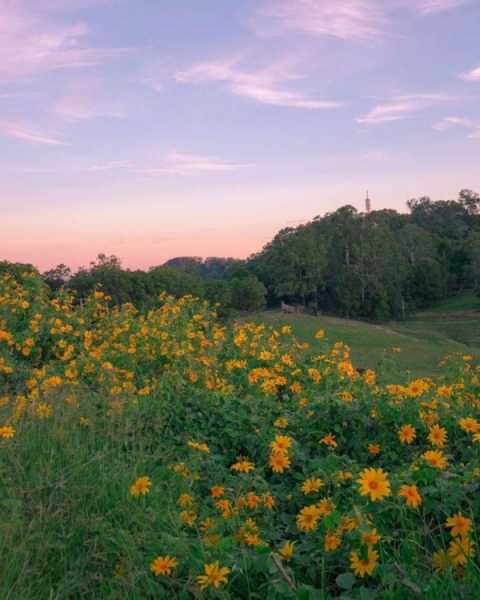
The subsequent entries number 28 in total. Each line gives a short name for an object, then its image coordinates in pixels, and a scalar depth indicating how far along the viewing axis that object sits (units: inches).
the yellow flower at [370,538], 93.6
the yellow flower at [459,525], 97.4
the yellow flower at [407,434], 140.5
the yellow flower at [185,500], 123.3
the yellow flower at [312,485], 120.1
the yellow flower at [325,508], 107.5
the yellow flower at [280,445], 131.7
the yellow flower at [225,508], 116.0
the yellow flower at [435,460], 114.0
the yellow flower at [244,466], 133.7
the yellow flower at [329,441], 147.7
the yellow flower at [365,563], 92.6
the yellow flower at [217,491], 123.8
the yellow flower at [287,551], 99.2
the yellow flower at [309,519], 106.6
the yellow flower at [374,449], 146.0
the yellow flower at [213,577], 90.4
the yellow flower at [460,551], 94.3
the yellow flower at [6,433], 151.2
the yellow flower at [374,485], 102.1
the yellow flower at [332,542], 98.9
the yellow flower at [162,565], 97.9
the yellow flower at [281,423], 159.6
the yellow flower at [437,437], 131.8
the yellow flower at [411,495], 102.4
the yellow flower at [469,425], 134.4
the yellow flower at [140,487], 119.4
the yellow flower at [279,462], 131.3
